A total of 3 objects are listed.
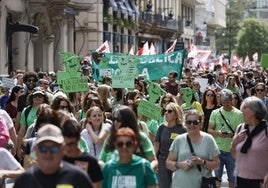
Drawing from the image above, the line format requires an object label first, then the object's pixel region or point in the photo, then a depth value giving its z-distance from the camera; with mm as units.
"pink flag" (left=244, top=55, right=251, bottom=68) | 47638
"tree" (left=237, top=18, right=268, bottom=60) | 110438
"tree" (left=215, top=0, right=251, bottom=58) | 120562
